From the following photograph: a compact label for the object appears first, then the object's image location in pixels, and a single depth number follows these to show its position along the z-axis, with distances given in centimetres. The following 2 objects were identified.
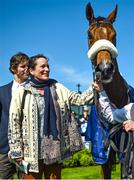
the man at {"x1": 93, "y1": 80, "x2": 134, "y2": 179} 406
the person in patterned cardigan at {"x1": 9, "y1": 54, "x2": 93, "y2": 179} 460
